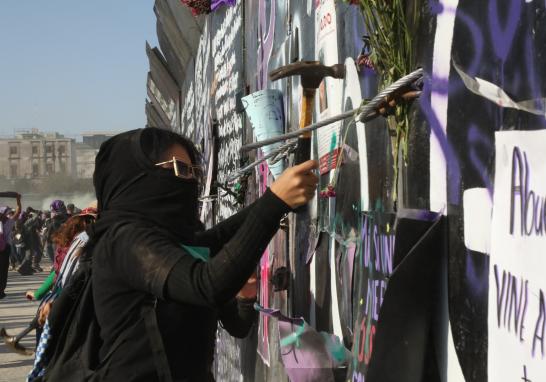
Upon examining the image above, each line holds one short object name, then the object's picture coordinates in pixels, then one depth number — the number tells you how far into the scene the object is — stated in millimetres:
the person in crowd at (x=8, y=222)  17503
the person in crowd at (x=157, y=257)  2340
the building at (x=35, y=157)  108438
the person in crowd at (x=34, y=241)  26141
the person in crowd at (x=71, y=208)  26367
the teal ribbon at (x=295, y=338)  3056
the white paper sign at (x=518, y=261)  1393
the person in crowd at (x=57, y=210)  9093
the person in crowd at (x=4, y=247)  16344
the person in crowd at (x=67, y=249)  4480
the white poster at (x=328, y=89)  3092
